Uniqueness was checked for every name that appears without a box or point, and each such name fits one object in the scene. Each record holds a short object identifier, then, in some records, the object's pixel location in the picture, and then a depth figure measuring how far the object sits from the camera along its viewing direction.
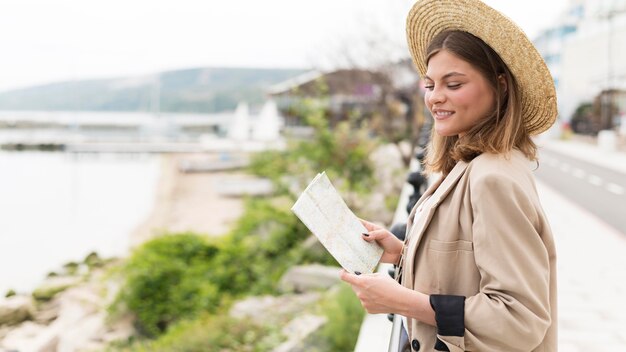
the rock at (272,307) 6.14
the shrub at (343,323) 4.45
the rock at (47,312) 9.68
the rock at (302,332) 4.52
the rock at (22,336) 8.09
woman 1.17
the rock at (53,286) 10.84
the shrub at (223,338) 5.55
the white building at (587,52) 28.92
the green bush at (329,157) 10.48
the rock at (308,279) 7.12
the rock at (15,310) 9.45
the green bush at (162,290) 7.54
